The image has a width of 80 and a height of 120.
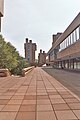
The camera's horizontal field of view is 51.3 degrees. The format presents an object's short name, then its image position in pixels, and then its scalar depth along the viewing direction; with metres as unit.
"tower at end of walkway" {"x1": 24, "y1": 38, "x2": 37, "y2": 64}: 67.77
